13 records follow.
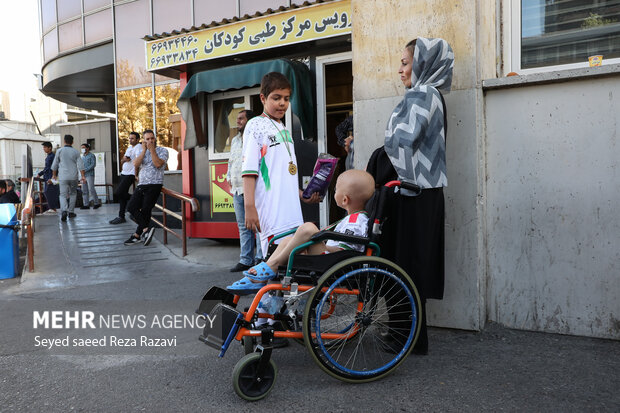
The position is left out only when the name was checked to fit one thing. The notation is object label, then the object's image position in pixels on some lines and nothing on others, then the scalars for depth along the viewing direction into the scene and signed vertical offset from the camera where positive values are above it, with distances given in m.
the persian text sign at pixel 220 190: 7.67 -0.13
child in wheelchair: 2.75 -0.30
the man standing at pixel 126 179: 8.93 +0.09
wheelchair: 2.51 -0.73
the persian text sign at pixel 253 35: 6.17 +2.01
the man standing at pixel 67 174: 10.05 +0.23
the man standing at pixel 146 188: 7.82 -0.08
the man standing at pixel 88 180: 12.69 +0.11
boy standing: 3.10 +0.06
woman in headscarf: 2.99 +0.08
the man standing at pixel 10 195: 10.37 -0.18
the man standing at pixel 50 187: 12.20 -0.04
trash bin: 6.28 -0.76
